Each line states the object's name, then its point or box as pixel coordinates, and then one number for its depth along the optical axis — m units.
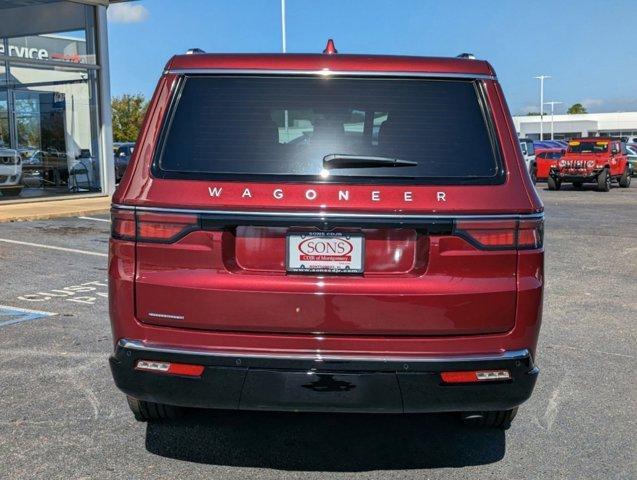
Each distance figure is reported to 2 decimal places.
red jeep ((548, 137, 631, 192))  24.17
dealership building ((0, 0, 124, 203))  15.85
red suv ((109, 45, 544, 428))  2.89
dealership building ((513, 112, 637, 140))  96.69
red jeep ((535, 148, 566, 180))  28.67
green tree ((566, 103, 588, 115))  123.50
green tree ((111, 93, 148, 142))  56.38
